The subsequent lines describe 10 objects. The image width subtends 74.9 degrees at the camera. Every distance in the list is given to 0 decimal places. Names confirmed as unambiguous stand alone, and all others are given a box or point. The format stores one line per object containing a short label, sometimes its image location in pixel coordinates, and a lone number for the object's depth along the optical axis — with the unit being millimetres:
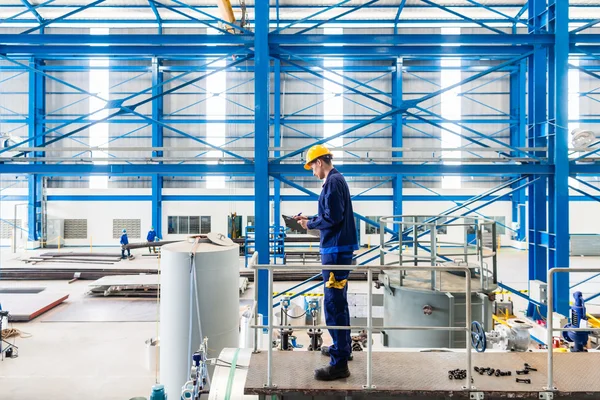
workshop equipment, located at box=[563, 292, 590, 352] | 5985
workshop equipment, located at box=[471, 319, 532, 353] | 5182
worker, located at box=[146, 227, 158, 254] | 18562
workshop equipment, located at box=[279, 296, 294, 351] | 5082
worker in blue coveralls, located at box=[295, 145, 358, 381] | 3646
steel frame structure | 8758
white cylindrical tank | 4824
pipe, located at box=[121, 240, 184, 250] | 16312
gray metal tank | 6102
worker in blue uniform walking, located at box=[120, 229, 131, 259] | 18175
